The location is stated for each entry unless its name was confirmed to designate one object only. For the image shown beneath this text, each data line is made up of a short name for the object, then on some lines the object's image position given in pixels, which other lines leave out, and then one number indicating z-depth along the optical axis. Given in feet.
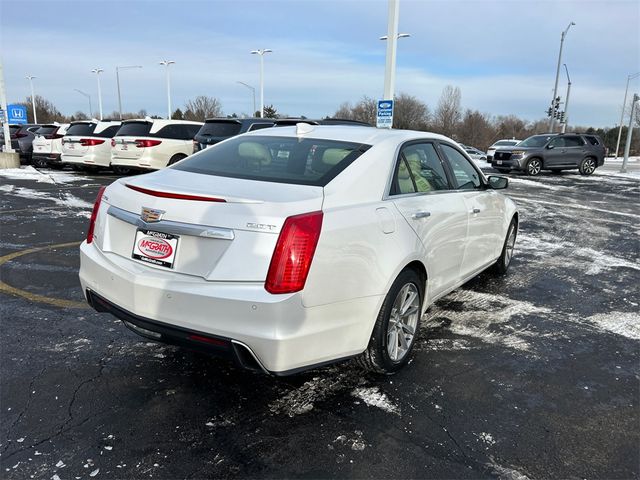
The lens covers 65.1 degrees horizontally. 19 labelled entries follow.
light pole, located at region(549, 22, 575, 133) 119.69
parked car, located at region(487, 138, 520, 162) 92.86
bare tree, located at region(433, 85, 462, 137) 230.48
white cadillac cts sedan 8.48
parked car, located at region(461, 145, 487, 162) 95.25
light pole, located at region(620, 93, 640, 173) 79.15
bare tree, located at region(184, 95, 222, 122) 234.81
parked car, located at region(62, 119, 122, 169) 50.60
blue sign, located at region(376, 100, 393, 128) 45.85
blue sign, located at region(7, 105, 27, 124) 116.08
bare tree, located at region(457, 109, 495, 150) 221.46
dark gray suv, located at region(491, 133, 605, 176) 67.00
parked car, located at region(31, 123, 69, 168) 55.67
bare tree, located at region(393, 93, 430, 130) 225.97
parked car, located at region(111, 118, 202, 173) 45.44
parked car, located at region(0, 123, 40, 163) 64.28
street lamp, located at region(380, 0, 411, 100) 47.37
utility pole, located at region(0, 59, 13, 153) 59.26
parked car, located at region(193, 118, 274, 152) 41.98
